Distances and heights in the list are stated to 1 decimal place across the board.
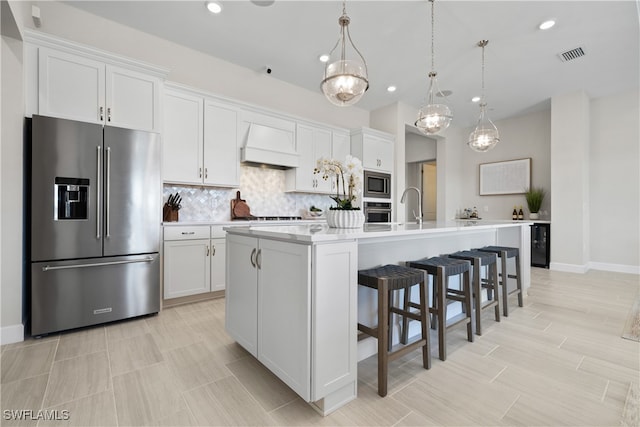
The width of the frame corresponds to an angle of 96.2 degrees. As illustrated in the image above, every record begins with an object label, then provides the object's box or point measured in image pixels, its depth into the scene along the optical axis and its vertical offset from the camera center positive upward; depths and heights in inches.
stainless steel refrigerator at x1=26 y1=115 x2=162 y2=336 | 90.2 -3.7
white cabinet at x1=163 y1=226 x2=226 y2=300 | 120.7 -21.2
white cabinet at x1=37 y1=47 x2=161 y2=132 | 95.3 +43.3
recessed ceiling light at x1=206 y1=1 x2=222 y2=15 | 113.0 +82.5
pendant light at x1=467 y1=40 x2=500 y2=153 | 159.0 +41.2
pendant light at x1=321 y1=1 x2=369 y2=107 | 92.9 +43.2
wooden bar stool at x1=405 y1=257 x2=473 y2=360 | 78.4 -22.1
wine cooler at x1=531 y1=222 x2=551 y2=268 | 208.7 -23.5
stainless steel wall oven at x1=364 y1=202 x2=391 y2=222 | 197.6 +0.8
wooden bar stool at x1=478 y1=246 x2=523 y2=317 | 111.2 -22.7
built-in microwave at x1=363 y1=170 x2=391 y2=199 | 196.4 +19.5
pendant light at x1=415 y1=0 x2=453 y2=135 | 137.4 +45.5
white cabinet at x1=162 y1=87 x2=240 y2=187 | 130.0 +34.8
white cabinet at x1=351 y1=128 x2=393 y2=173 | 195.4 +44.9
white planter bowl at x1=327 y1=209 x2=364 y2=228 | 74.6 -1.5
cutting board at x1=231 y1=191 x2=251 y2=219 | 157.4 +2.3
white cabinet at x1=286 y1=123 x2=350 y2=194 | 175.0 +37.8
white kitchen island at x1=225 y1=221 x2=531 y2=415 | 55.3 -20.1
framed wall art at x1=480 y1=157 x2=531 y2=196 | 239.1 +30.7
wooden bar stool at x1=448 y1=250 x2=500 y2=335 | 94.6 -22.9
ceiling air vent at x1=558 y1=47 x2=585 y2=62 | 146.2 +82.7
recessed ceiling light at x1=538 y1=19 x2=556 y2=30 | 123.5 +82.1
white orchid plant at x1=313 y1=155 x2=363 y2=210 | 76.2 +11.0
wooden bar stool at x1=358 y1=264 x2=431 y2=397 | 62.8 -23.2
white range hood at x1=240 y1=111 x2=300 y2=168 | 151.9 +39.7
